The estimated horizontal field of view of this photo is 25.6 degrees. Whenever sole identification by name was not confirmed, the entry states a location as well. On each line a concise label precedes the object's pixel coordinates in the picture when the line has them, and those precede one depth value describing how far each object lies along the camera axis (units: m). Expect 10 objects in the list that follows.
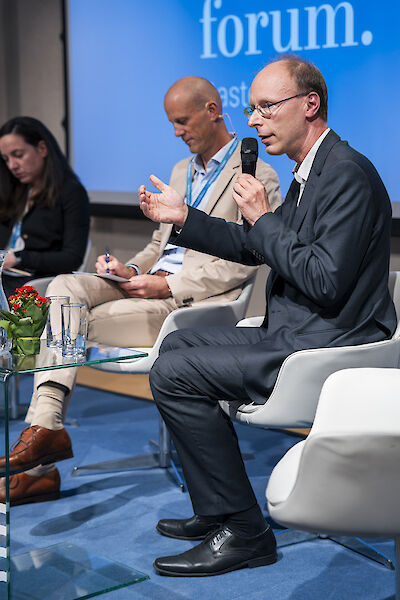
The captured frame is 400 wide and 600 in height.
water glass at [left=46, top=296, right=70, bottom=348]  2.75
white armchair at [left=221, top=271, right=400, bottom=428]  2.56
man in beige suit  3.29
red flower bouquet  2.66
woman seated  4.22
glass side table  2.50
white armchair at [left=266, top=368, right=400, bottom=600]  1.70
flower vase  2.64
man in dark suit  2.54
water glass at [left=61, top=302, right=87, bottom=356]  2.71
